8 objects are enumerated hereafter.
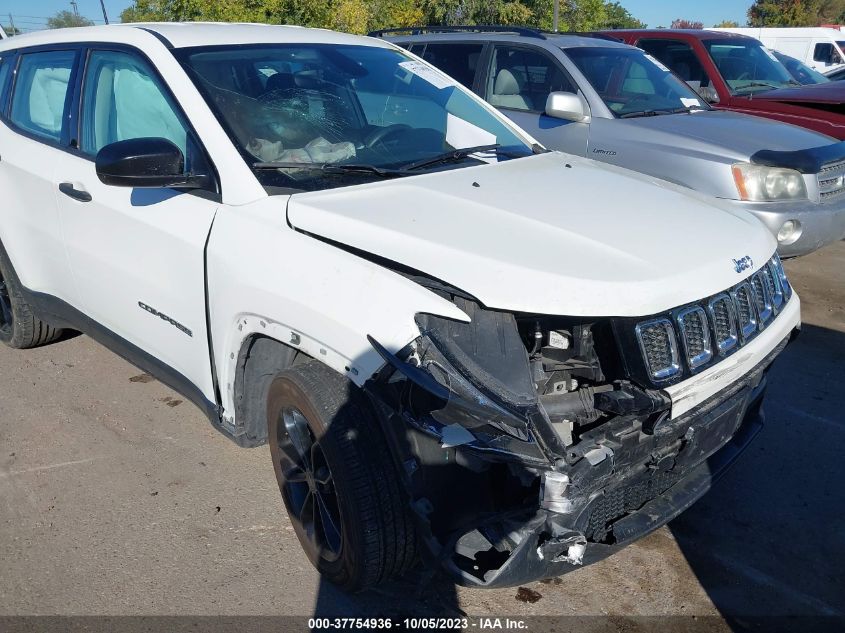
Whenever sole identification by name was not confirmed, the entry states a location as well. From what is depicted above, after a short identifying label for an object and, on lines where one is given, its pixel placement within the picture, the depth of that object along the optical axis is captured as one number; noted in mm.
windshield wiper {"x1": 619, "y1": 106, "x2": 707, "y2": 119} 6221
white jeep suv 2234
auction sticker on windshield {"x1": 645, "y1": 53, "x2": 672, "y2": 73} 6986
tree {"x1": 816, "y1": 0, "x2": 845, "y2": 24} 47656
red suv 7621
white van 20266
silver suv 5516
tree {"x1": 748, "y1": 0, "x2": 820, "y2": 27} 46781
